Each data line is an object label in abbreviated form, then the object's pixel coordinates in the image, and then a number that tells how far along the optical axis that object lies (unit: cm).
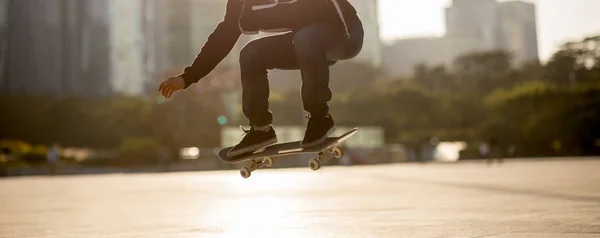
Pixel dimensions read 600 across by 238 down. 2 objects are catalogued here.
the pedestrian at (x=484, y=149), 4414
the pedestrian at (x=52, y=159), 3675
